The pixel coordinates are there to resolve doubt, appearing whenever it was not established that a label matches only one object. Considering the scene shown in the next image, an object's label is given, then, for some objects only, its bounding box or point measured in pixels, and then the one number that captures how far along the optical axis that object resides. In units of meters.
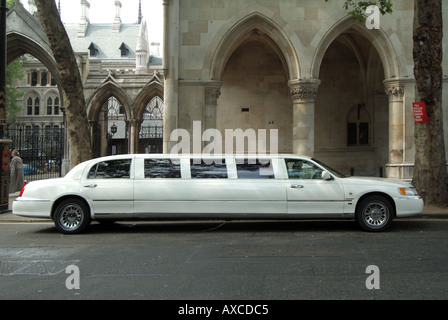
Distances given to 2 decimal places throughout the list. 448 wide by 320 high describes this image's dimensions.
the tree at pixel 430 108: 11.17
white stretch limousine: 8.98
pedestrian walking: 17.20
